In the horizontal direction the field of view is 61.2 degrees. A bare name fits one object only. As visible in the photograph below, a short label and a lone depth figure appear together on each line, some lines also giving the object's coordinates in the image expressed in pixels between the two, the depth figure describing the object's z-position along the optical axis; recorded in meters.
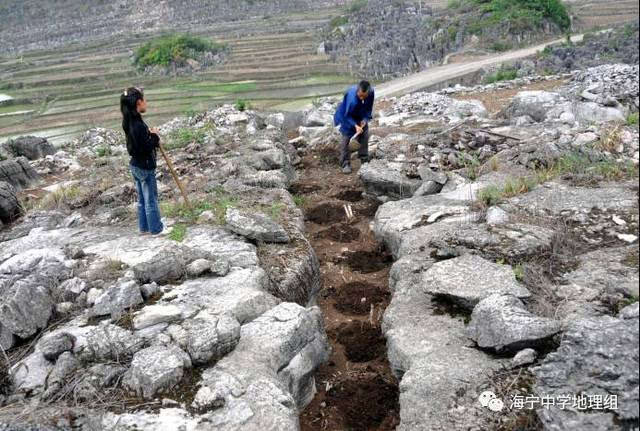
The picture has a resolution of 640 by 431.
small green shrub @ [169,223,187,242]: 6.04
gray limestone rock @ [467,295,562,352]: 3.64
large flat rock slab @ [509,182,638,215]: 5.51
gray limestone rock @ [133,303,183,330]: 4.32
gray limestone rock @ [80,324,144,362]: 4.09
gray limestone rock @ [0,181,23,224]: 8.18
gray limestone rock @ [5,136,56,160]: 13.22
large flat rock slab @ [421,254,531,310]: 4.41
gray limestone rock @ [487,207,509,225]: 5.59
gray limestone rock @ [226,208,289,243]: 6.04
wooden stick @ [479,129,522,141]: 8.61
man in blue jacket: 8.67
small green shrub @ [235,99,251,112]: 12.71
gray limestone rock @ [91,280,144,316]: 4.55
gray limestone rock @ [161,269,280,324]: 4.63
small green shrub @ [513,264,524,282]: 4.54
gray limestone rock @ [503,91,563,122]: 10.30
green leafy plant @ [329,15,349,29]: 39.00
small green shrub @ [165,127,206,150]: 10.73
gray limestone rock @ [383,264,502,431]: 3.59
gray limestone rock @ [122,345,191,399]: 3.68
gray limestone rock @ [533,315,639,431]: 2.64
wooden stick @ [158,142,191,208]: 6.27
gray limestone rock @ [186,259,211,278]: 5.18
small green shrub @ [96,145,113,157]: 11.75
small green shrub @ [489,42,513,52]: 27.42
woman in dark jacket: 5.53
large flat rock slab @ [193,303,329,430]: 3.57
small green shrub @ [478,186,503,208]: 6.12
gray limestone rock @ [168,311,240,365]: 3.98
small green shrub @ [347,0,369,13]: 41.88
